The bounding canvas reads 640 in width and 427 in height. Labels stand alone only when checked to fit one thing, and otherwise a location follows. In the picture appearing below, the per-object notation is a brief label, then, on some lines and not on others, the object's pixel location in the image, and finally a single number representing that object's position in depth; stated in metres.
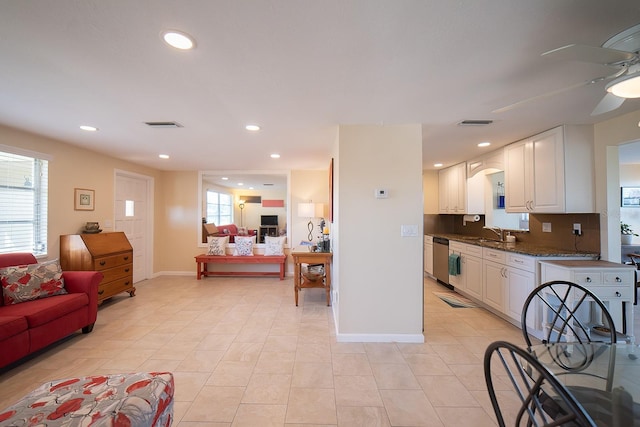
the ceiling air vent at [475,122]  2.60
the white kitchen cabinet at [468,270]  3.59
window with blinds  2.88
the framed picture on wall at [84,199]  3.62
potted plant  4.82
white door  4.60
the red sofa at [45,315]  2.08
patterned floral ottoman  1.10
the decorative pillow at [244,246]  5.25
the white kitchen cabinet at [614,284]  2.32
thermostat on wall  2.66
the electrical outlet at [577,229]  2.91
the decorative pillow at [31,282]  2.47
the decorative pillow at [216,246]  5.28
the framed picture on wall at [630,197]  5.18
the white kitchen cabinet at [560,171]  2.72
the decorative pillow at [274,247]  5.29
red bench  5.14
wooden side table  3.57
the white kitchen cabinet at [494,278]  3.11
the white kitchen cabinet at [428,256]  5.06
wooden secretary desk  3.40
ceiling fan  1.14
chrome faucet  4.03
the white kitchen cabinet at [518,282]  2.73
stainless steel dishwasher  4.48
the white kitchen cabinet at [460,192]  4.43
